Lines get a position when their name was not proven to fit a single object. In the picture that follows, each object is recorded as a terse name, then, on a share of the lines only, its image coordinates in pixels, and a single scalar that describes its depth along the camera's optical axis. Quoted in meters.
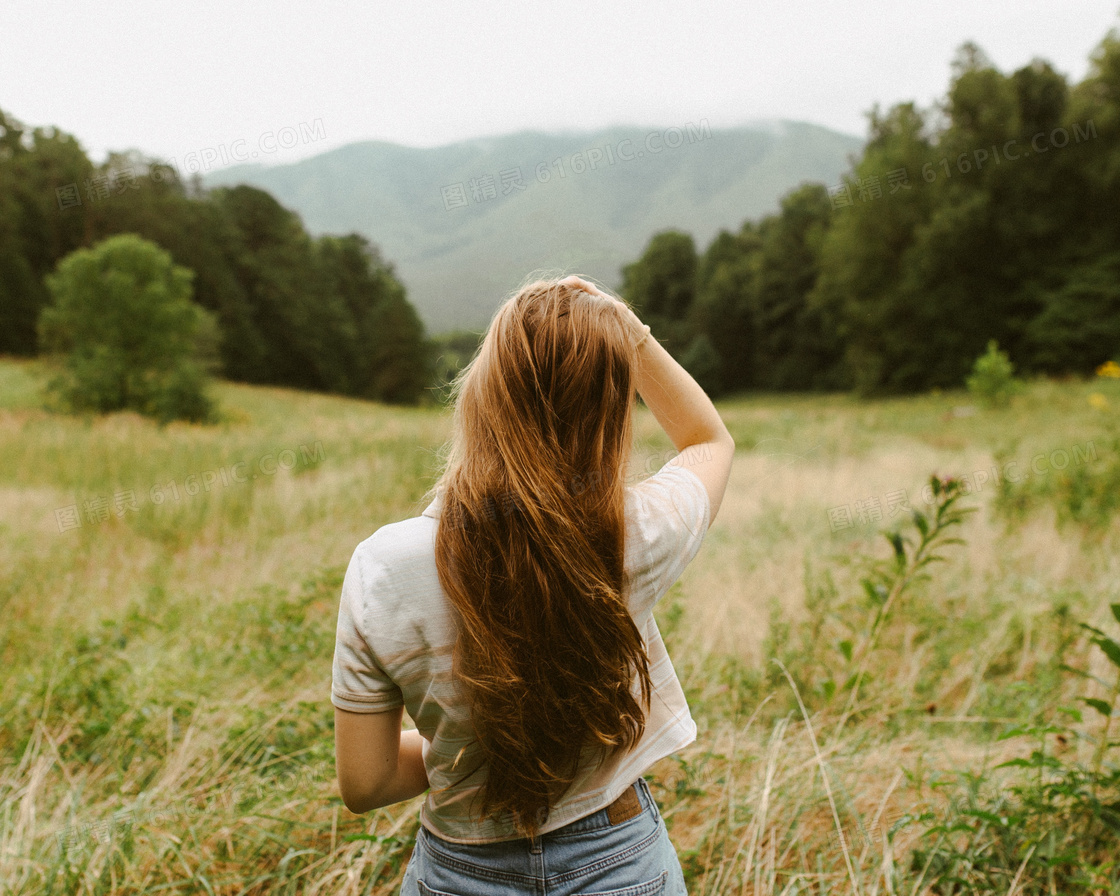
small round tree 18.55
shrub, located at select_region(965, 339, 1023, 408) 15.46
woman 0.96
